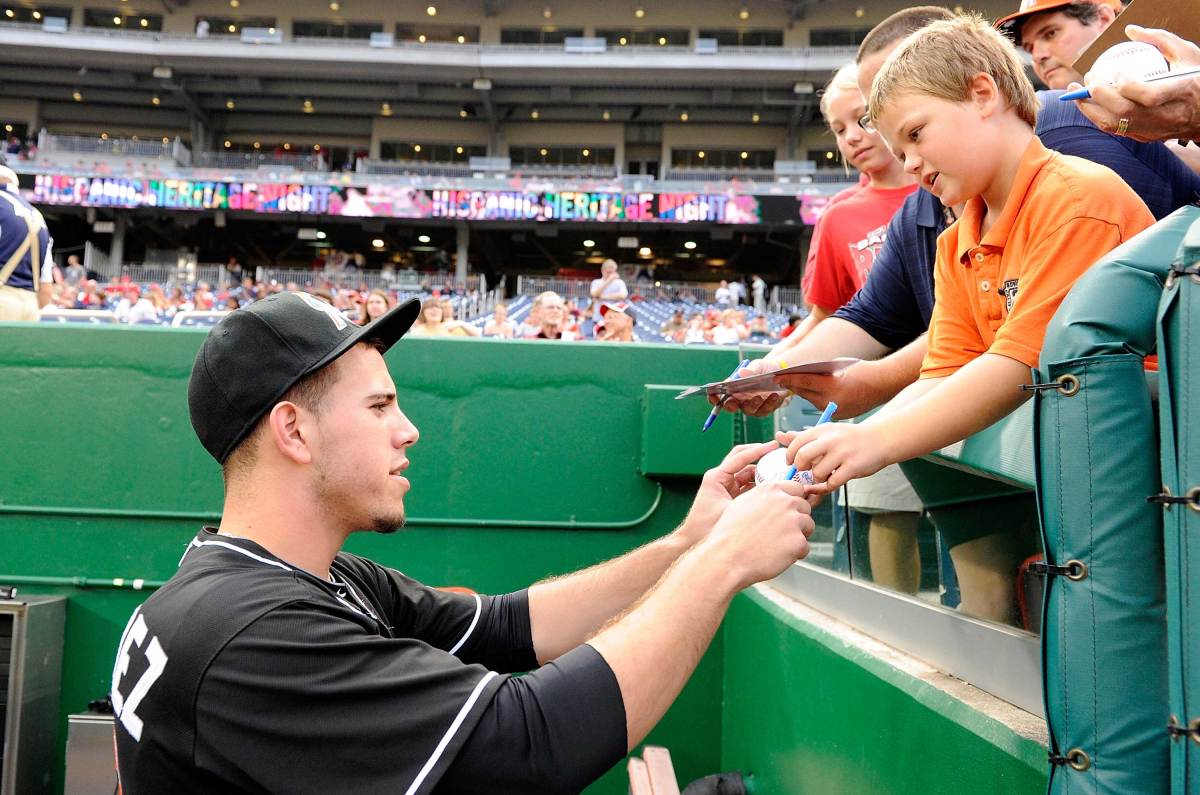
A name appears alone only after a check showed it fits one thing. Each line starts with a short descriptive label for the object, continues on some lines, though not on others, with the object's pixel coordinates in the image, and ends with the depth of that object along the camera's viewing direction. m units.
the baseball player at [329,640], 1.29
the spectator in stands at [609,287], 14.02
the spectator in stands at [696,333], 13.77
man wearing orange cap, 2.35
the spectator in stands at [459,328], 6.61
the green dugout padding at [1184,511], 0.91
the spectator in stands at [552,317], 7.07
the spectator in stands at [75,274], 25.62
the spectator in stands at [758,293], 23.40
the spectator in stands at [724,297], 24.41
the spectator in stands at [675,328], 15.67
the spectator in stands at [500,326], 9.55
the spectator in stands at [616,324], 6.40
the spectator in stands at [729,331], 12.37
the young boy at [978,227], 1.41
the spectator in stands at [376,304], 7.25
